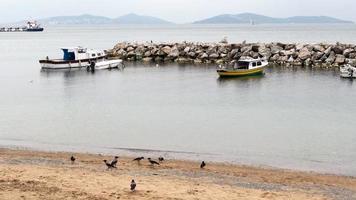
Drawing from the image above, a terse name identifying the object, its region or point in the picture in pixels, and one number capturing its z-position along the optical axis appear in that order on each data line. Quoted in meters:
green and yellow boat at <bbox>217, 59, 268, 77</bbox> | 60.53
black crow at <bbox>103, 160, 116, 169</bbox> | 22.03
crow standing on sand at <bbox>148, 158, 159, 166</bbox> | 23.06
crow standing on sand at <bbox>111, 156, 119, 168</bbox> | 22.09
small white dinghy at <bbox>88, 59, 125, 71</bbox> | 73.44
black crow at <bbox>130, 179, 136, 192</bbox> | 17.88
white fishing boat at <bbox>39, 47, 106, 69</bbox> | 73.69
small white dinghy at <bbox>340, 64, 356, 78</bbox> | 58.59
